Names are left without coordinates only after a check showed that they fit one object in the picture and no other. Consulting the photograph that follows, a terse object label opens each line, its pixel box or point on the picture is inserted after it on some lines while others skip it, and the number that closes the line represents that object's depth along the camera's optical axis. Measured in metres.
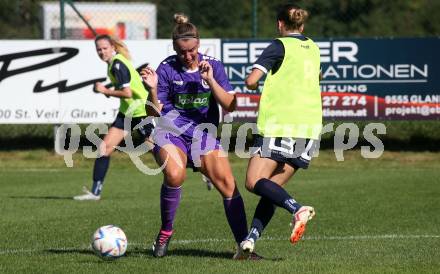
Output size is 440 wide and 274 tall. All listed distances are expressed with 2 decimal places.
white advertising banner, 37.19
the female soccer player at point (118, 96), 26.97
